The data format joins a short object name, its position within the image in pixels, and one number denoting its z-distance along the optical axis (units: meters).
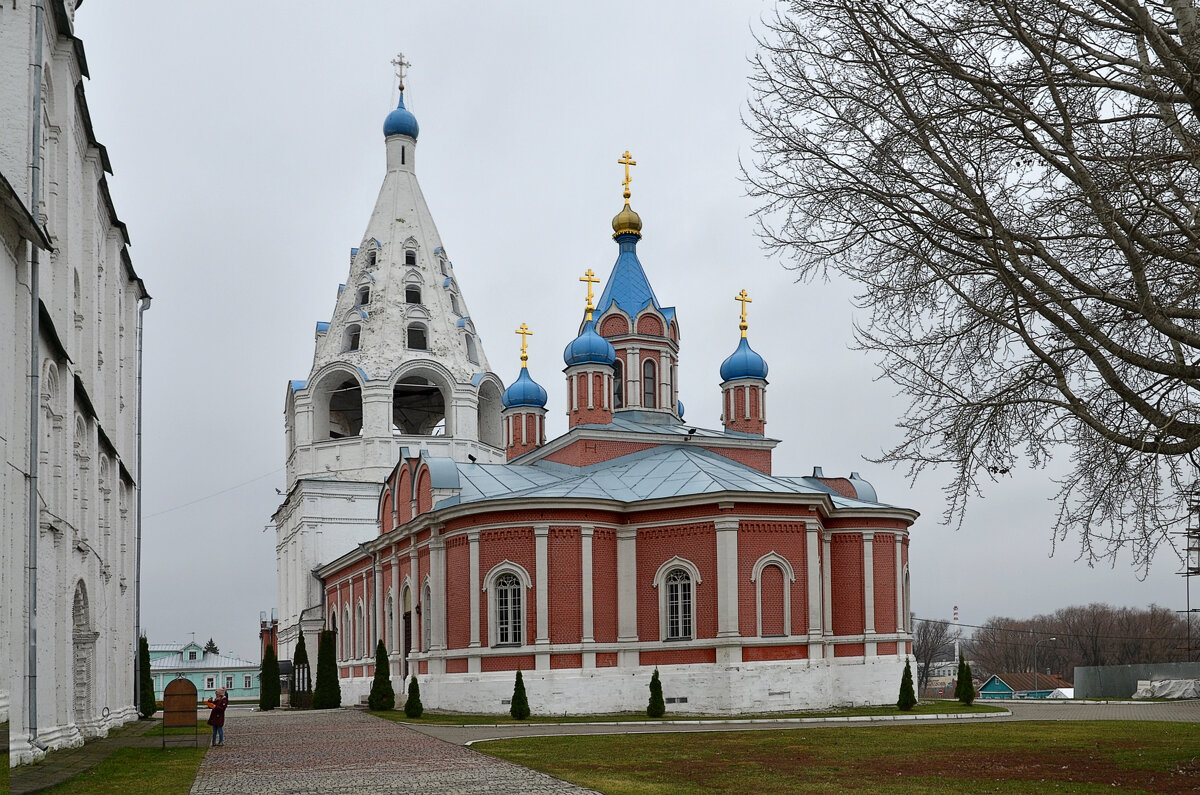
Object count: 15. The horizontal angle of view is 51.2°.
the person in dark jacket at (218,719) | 19.77
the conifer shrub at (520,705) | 25.69
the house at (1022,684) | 52.62
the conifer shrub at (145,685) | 31.78
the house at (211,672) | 74.56
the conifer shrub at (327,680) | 35.19
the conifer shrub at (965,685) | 29.23
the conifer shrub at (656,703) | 25.88
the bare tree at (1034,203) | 11.95
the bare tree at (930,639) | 95.81
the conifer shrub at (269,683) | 40.31
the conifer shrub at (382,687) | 29.86
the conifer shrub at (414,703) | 26.97
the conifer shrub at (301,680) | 39.16
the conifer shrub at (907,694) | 26.84
